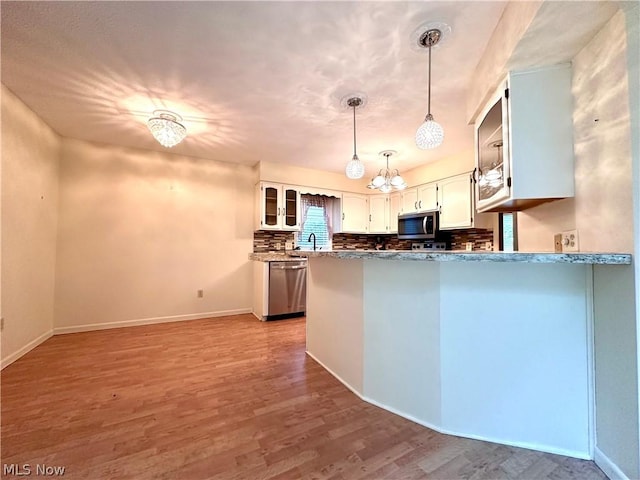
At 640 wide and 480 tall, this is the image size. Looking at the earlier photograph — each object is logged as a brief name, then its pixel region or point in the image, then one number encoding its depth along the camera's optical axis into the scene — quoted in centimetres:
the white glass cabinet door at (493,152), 159
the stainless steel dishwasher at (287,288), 379
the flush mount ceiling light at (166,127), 246
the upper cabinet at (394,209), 478
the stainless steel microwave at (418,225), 407
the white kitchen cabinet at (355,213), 480
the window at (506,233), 338
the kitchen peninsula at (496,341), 129
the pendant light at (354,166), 241
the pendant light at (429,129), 168
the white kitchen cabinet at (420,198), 412
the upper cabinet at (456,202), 364
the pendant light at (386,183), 291
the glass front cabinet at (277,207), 409
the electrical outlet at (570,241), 142
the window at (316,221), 461
